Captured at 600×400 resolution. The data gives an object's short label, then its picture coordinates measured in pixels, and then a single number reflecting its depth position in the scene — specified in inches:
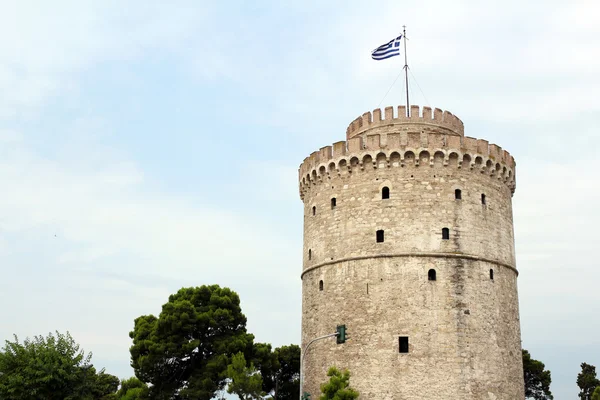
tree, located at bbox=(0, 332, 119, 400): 1346.0
